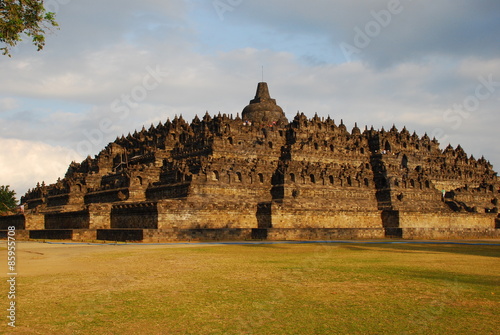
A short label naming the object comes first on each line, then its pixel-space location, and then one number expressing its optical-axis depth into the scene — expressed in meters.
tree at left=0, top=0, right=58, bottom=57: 18.94
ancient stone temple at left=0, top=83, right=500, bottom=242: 43.09
